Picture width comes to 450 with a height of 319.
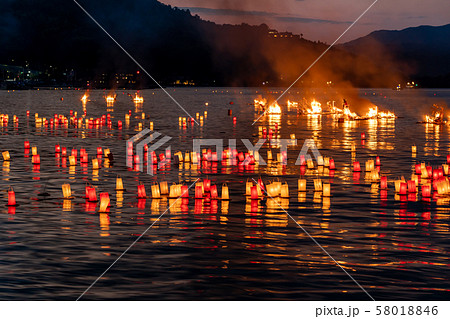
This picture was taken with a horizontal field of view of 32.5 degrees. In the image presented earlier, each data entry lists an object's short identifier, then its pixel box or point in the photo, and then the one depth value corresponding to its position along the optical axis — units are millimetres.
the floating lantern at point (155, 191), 35469
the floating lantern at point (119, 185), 38500
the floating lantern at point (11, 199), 33062
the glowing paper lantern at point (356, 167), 47603
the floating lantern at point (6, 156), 52588
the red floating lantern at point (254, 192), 35000
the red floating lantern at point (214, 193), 35250
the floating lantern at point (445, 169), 46312
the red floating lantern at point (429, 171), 43628
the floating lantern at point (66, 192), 35094
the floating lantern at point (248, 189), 36750
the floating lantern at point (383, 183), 39484
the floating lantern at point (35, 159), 50003
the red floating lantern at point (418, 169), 44228
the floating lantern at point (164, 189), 36562
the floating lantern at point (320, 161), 50906
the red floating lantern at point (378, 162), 52375
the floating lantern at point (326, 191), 36656
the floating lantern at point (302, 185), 38444
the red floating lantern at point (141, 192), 35438
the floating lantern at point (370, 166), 47053
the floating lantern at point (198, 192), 35288
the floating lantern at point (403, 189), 37312
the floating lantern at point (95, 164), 47859
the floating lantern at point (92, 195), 34062
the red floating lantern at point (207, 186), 36844
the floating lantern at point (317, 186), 38094
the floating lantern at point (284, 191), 35969
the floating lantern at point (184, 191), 35469
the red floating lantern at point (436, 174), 41806
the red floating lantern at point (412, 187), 37250
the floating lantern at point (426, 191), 35969
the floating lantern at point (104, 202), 31250
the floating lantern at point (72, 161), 49906
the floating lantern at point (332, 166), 48819
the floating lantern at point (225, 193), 35250
